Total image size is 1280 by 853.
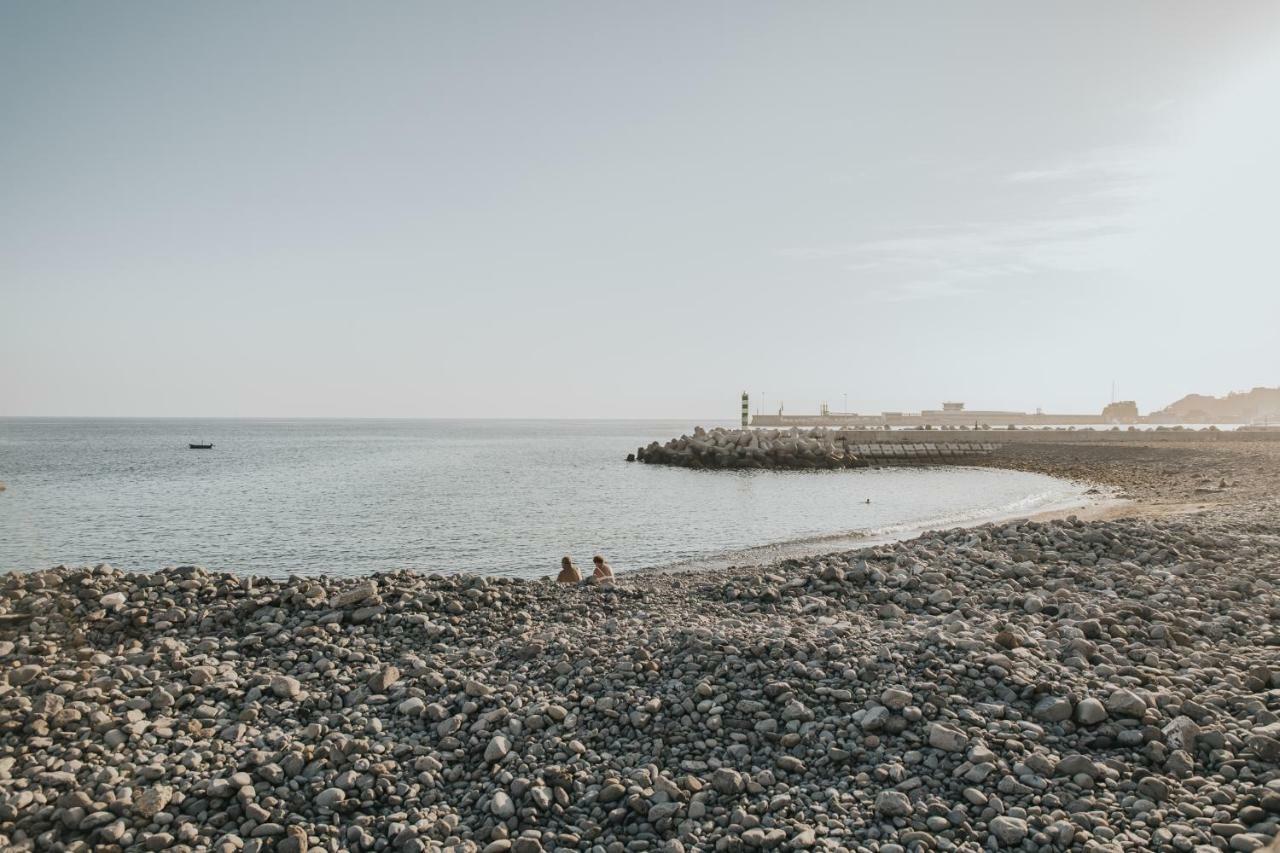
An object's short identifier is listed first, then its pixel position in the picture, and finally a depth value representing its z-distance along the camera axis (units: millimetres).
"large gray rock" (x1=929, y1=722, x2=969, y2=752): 6125
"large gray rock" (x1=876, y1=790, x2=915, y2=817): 5418
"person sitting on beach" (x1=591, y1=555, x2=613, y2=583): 13704
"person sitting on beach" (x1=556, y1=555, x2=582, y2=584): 14404
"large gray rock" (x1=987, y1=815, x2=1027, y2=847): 5074
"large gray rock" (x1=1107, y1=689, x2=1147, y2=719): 6445
